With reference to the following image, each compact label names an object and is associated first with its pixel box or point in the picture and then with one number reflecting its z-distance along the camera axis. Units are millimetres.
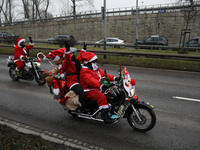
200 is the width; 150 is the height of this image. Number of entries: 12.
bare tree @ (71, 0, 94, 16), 40450
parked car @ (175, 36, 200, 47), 18203
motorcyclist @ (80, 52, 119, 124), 4039
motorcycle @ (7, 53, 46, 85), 8055
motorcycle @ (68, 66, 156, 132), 3936
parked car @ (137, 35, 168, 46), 21180
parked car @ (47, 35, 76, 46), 20706
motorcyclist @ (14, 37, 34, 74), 8180
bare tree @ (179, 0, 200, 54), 18495
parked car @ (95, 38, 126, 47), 23328
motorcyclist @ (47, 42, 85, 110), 4184
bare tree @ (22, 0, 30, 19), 51912
